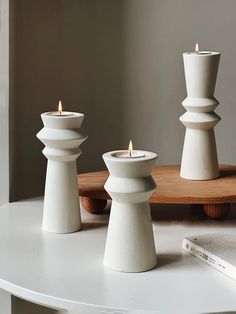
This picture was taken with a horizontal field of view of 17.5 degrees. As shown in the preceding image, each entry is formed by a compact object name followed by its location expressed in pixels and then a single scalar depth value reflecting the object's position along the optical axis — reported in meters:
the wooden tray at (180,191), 1.28
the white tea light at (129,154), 1.09
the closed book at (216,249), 1.08
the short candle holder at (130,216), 1.06
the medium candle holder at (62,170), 1.21
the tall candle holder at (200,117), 1.34
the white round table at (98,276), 0.98
